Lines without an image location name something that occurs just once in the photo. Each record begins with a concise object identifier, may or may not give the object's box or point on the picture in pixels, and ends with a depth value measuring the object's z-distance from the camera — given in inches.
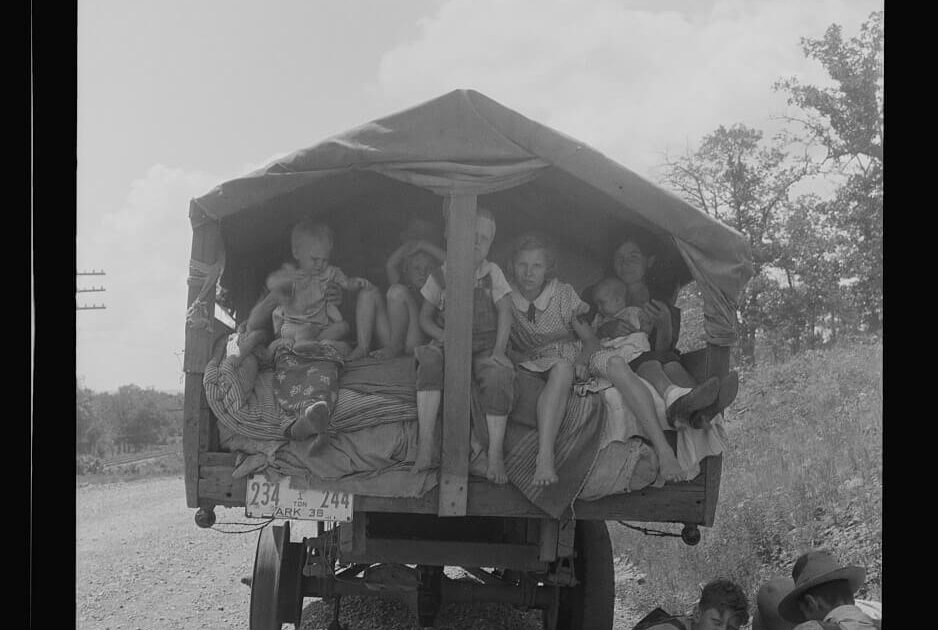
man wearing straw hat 157.6
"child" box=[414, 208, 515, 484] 154.0
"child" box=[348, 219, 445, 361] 176.9
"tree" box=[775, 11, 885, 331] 597.0
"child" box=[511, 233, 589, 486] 174.6
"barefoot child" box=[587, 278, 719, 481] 156.6
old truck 154.8
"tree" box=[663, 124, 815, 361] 749.3
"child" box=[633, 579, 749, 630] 157.9
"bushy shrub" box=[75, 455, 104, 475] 940.3
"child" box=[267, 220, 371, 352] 171.2
